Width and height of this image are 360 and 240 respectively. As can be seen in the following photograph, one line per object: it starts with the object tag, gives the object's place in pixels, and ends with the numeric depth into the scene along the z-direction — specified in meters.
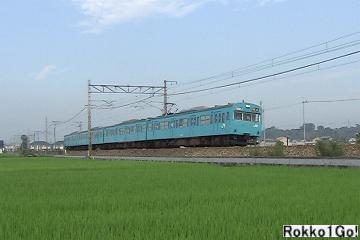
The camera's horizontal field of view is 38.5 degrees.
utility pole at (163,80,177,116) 47.00
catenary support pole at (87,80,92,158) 46.41
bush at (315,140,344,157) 30.04
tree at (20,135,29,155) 83.25
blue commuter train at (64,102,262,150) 33.75
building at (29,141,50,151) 129.32
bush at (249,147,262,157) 33.62
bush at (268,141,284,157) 33.13
